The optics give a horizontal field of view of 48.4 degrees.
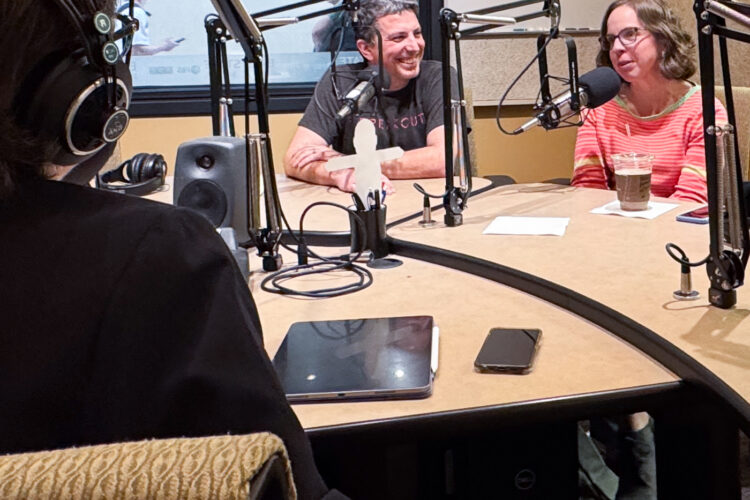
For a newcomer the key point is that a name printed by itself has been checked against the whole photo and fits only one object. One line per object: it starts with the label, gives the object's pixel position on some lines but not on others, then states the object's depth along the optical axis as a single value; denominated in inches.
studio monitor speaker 63.4
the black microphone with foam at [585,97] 70.7
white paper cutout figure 66.1
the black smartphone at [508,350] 42.0
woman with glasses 88.0
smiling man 100.5
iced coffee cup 73.3
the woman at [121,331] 23.7
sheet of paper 69.4
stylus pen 42.0
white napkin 72.9
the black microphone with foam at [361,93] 74.3
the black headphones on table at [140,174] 94.4
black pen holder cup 66.0
